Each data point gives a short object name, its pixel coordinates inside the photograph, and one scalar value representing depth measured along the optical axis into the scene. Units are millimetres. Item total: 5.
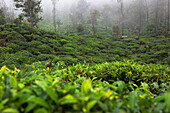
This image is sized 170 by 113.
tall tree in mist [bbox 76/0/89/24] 37272
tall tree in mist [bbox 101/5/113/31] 34166
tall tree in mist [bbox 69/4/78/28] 33125
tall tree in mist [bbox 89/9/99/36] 25006
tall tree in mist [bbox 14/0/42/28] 13042
